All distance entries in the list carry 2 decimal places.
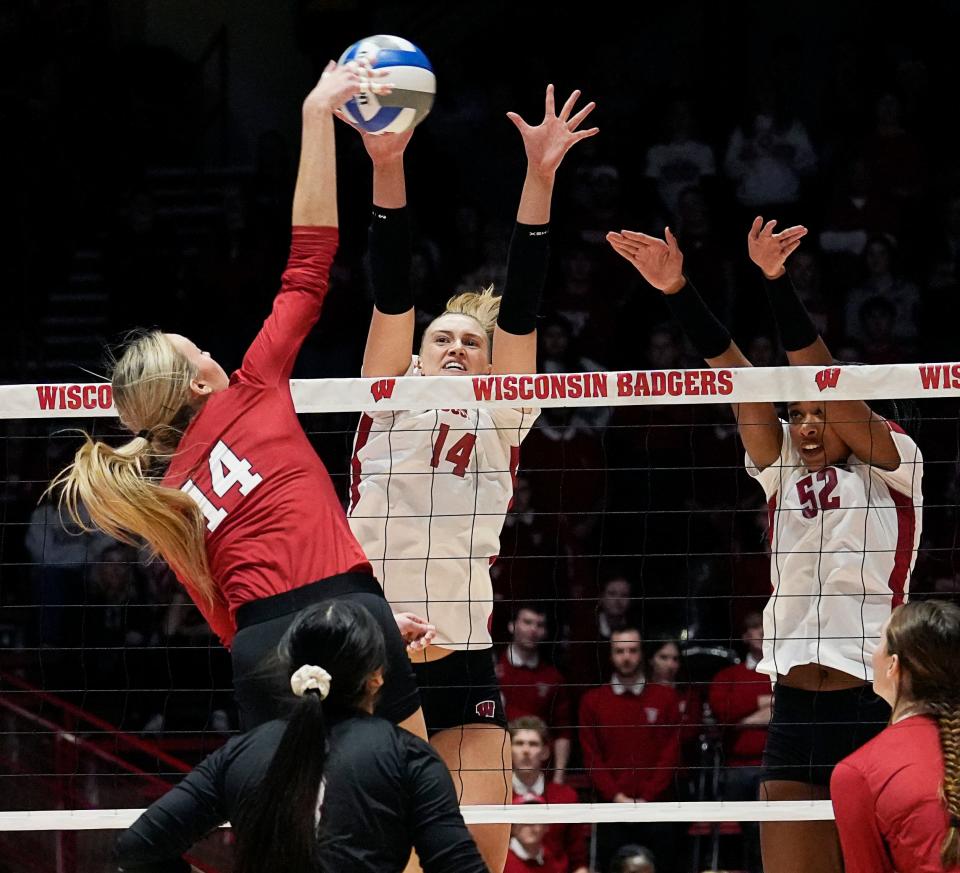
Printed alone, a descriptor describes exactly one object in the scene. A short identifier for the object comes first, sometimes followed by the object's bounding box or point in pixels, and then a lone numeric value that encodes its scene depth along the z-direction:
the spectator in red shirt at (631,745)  14.83
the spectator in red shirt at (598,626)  16.72
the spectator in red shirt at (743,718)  14.87
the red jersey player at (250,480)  7.31
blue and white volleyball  9.35
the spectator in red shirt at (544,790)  14.14
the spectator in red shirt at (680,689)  15.44
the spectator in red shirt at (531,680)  15.56
